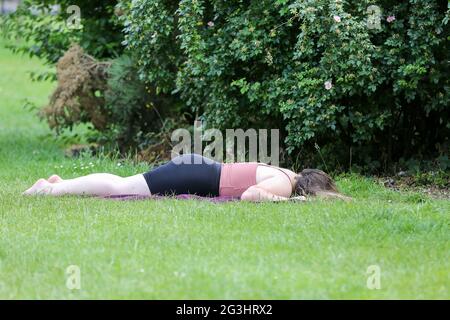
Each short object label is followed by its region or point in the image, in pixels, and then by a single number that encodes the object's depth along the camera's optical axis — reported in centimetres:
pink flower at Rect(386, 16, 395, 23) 1801
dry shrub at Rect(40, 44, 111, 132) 2287
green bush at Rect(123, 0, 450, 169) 1780
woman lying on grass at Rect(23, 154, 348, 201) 1532
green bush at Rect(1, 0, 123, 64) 2474
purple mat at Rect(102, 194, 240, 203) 1517
